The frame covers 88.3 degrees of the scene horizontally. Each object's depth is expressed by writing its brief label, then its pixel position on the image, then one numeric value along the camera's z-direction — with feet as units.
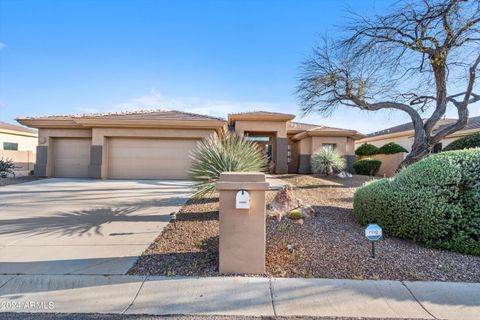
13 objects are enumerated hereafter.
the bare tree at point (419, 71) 31.24
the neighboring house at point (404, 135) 58.59
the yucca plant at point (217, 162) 22.29
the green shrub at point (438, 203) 14.49
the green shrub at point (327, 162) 49.90
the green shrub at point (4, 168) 48.70
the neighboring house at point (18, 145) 76.59
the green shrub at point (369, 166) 57.77
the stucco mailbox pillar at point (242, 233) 12.44
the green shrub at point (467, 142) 27.89
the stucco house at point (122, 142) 46.84
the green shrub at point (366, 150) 68.13
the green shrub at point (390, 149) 60.44
